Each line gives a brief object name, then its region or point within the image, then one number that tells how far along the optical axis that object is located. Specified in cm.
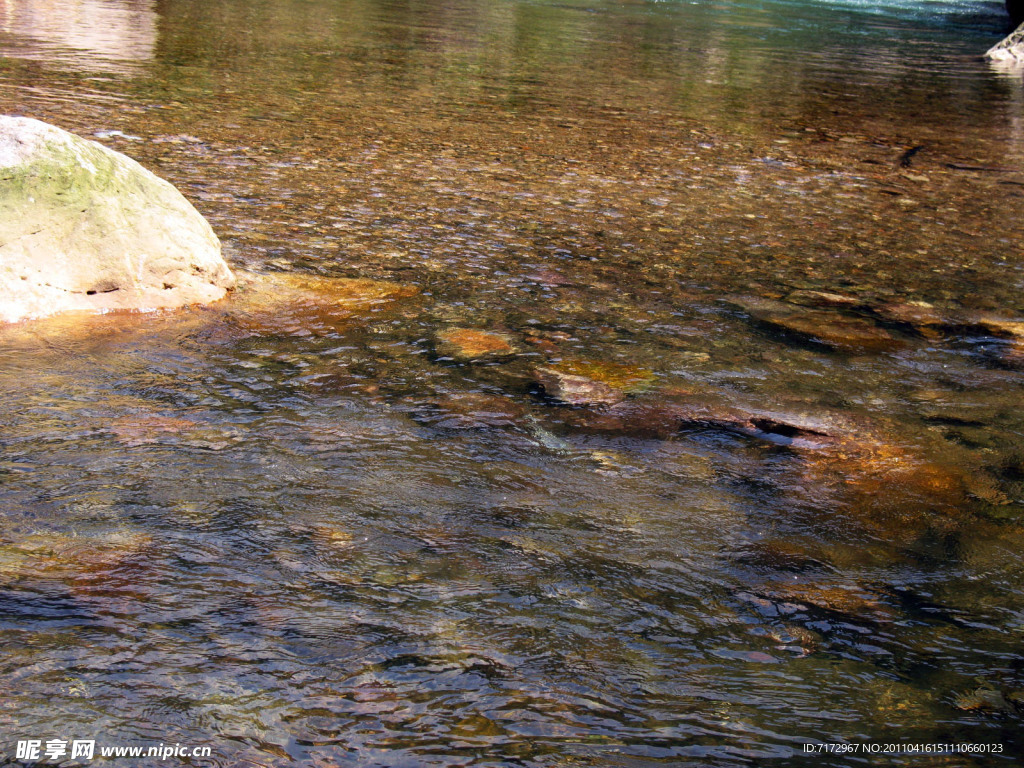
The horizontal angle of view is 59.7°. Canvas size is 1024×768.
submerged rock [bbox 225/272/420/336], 454
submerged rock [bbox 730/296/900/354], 471
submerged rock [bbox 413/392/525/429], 372
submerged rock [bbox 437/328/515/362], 433
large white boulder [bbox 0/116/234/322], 436
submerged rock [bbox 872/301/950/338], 496
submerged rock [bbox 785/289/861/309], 524
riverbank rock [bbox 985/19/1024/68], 2082
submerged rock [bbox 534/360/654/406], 400
